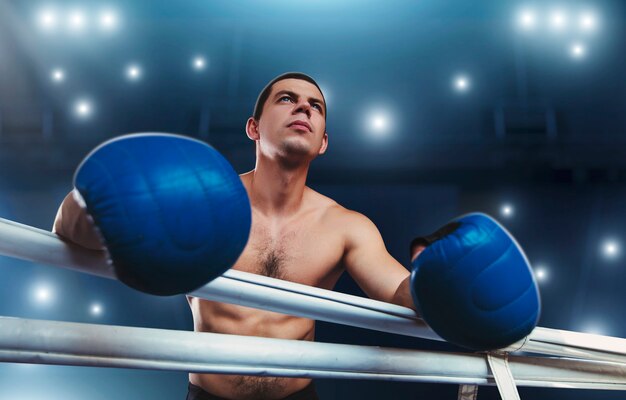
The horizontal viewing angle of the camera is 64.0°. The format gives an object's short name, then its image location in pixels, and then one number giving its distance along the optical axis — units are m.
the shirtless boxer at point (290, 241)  1.17
